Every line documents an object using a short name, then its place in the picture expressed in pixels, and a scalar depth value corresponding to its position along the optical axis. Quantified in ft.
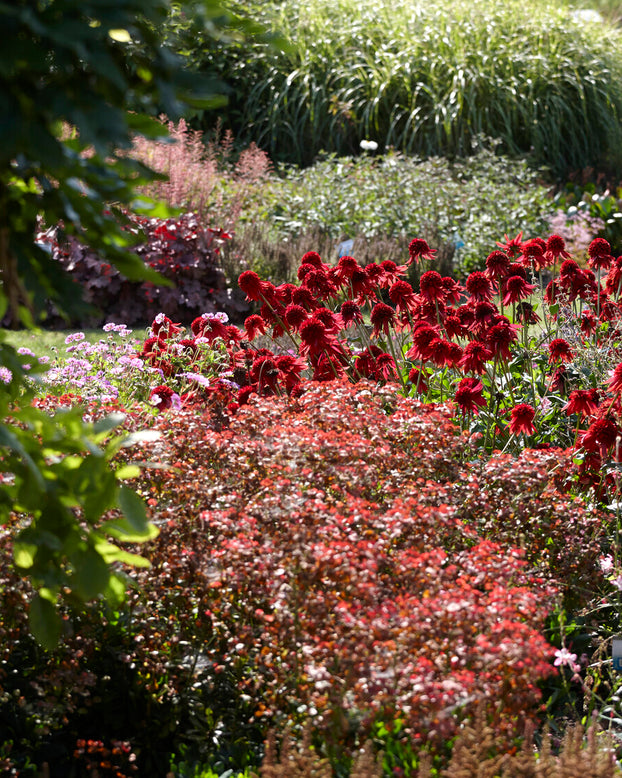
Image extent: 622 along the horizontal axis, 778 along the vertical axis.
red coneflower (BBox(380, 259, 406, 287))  26.04
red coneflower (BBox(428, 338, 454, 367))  22.40
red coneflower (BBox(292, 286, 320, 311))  25.71
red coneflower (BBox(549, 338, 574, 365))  23.75
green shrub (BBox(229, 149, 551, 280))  52.49
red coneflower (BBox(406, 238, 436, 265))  26.61
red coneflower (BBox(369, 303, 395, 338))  24.56
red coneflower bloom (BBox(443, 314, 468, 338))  24.27
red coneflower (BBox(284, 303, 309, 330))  24.61
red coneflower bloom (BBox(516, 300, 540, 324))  26.09
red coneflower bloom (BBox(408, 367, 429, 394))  24.74
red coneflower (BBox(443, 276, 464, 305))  26.14
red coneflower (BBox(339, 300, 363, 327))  25.12
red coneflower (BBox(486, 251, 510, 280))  25.32
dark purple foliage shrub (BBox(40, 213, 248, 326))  48.26
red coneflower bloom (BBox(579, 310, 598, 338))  25.48
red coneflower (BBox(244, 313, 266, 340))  25.52
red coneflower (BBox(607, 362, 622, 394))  19.77
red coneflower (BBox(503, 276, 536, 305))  24.89
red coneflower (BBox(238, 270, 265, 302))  24.94
